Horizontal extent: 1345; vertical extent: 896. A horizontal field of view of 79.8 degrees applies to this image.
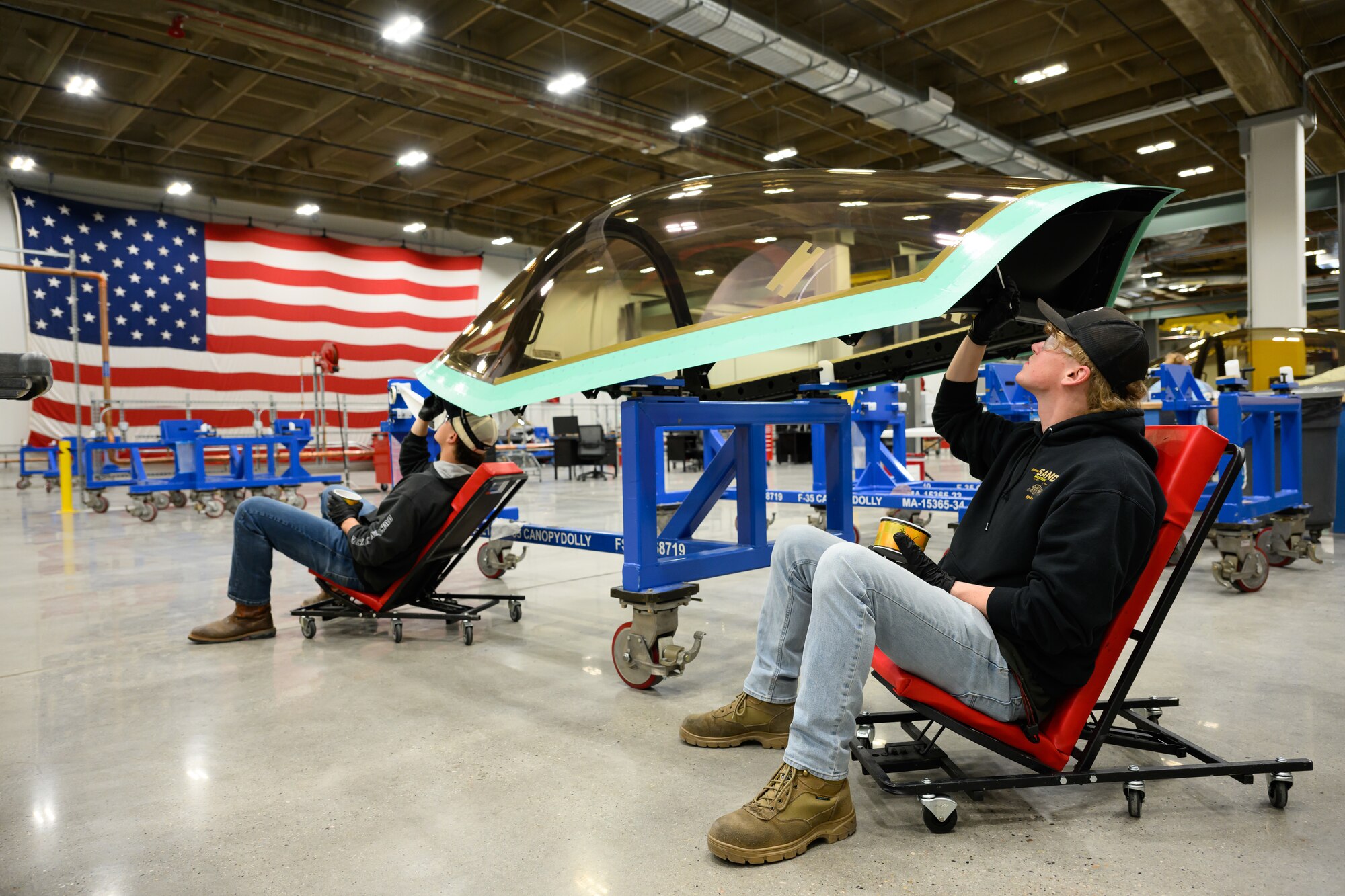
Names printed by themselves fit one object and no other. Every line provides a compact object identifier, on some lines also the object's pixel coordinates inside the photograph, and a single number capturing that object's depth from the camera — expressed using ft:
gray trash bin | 16.46
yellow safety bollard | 30.40
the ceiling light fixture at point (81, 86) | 32.04
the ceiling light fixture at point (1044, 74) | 32.32
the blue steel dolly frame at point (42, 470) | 38.88
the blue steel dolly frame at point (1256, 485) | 12.64
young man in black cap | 4.76
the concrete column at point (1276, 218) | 32.04
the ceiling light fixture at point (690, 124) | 36.45
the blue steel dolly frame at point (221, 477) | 27.99
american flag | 43.21
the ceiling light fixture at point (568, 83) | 31.45
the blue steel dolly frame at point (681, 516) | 8.39
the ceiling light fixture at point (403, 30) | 26.30
